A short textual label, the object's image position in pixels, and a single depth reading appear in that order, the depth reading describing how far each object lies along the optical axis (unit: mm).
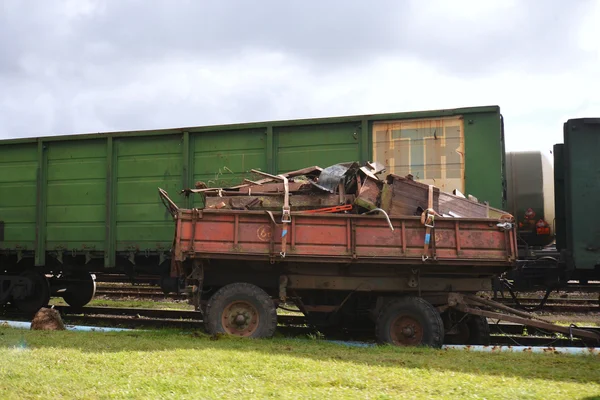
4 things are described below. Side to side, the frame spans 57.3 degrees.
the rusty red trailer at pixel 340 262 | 6941
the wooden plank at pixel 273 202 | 7449
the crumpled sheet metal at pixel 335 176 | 7414
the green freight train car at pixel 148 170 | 8547
